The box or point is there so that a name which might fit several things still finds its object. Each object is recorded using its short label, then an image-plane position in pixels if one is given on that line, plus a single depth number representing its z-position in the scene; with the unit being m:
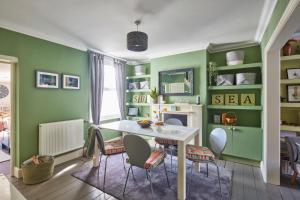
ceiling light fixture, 2.01
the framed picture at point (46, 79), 2.74
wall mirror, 3.67
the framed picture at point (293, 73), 2.48
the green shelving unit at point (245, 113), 2.97
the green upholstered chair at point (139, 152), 1.85
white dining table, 1.98
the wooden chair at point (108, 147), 2.33
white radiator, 2.74
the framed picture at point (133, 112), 4.69
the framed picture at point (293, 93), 2.49
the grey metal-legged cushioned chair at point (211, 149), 2.15
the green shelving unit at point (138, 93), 4.60
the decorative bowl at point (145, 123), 2.65
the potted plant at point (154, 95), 4.04
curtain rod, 3.67
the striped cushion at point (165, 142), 2.78
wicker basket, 2.35
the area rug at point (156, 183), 2.09
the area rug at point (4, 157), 3.25
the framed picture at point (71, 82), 3.15
